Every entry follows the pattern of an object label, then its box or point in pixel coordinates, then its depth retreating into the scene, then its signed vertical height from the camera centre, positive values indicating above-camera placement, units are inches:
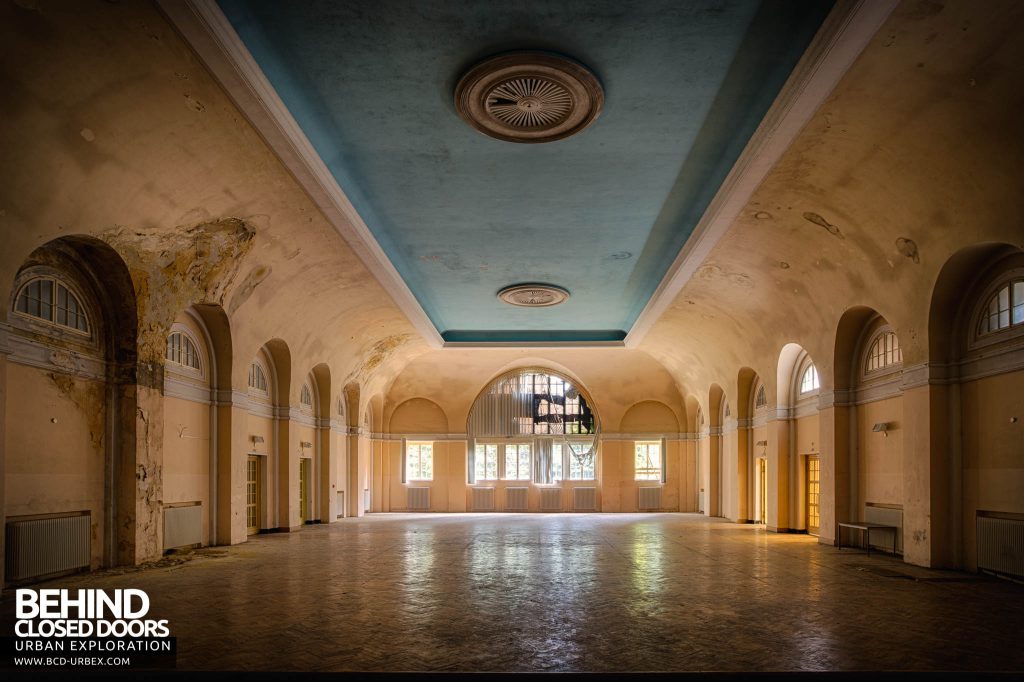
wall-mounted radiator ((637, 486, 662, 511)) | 1423.5 -158.2
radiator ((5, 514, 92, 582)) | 466.0 -82.0
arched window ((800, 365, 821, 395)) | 861.8 +19.8
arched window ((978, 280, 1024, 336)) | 505.0 +54.8
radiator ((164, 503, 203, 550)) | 649.0 -96.3
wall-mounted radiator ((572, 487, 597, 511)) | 1445.6 -158.0
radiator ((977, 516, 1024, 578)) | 491.5 -88.8
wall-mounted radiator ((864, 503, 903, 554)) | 643.5 -94.4
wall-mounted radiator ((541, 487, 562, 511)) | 1445.6 -164.6
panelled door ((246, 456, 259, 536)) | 876.0 -95.0
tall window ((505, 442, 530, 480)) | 1462.8 -103.2
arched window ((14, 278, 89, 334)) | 493.7 +62.5
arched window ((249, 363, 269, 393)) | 865.0 +26.7
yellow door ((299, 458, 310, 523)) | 1066.7 -109.1
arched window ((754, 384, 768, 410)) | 1042.1 +0.7
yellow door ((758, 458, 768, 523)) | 1057.5 -109.8
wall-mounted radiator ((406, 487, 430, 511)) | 1437.0 -162.1
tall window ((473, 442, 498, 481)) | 1462.8 -108.2
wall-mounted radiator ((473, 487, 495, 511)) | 1446.9 -164.0
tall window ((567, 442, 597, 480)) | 1457.9 -104.2
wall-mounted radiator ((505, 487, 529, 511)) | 1451.8 -159.4
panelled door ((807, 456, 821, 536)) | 871.7 -98.8
